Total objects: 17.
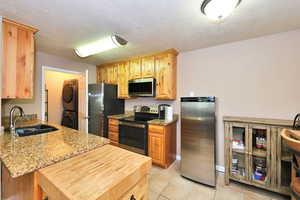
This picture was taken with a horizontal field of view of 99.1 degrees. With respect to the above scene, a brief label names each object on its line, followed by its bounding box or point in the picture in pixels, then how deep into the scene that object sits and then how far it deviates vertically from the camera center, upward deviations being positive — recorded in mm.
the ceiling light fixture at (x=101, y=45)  1925 +880
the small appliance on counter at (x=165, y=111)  2730 -247
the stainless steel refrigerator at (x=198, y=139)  1978 -653
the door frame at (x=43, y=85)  2773 +325
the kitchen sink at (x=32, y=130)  1731 -445
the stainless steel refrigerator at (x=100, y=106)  3145 -161
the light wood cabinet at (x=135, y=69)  3064 +748
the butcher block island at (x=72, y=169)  712 -475
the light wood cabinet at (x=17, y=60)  1597 +513
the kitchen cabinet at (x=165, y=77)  2678 +487
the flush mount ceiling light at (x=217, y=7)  1152 +869
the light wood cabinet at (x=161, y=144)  2410 -869
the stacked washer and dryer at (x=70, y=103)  3598 -110
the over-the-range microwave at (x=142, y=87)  2807 +282
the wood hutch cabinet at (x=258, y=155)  1711 -790
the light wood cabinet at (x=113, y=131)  3029 -761
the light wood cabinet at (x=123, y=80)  3273 +502
